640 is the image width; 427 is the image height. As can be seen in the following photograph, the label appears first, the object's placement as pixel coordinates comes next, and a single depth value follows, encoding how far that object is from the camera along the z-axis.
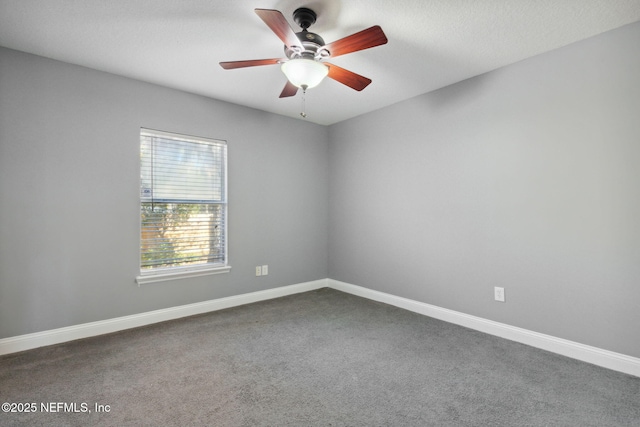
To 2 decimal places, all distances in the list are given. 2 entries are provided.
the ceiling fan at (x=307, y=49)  1.87
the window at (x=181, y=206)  3.20
